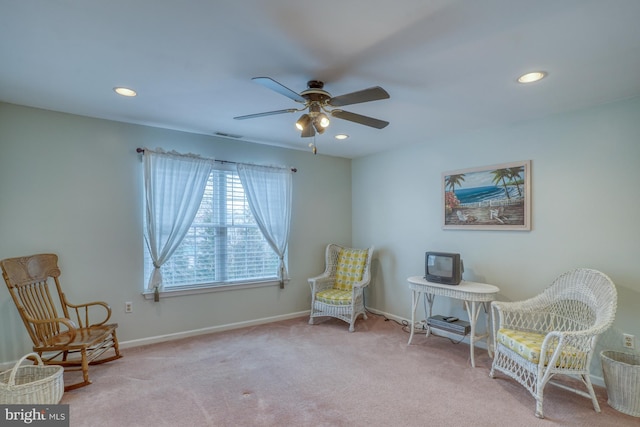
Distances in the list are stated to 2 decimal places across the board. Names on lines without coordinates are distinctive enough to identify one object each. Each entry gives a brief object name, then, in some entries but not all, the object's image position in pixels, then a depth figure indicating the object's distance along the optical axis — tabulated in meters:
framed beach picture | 3.34
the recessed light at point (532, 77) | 2.34
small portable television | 3.45
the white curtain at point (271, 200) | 4.36
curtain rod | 3.62
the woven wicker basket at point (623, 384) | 2.33
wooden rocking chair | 2.72
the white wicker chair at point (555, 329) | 2.38
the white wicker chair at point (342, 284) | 4.25
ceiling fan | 2.11
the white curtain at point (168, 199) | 3.67
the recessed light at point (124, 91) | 2.65
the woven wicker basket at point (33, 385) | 2.15
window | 3.96
